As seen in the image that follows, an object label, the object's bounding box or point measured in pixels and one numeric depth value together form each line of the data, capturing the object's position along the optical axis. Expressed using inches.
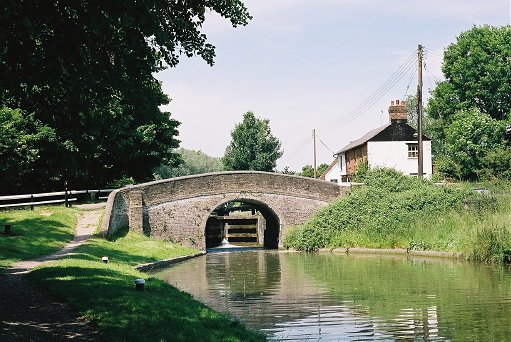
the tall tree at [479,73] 1822.1
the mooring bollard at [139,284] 496.7
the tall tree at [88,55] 342.6
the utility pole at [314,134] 2382.4
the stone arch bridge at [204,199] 1230.9
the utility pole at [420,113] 1339.9
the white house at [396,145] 2028.8
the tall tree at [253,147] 2486.5
